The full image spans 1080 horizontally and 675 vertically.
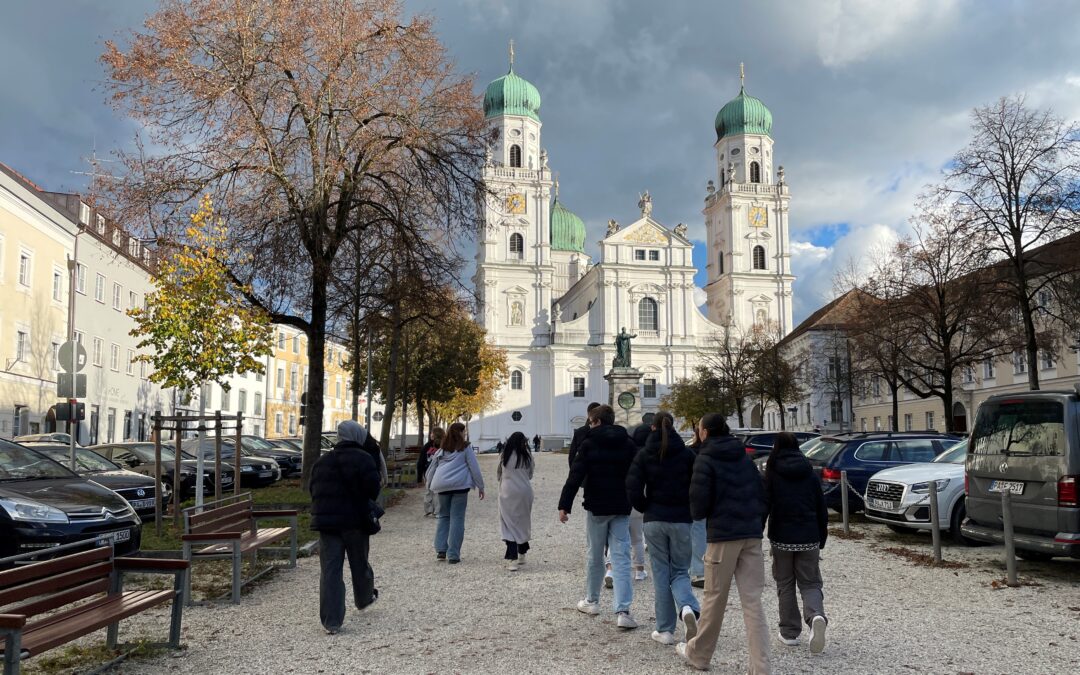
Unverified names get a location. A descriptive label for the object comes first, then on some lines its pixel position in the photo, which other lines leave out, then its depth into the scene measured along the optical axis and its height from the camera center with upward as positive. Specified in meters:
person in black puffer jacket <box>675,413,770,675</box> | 6.02 -0.70
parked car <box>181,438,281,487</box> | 22.34 -1.03
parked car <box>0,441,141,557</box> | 8.63 -0.81
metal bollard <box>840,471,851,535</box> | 14.19 -1.15
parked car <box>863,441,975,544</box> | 12.59 -1.04
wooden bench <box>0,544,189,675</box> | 4.95 -1.08
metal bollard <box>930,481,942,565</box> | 10.91 -1.20
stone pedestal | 49.19 +2.21
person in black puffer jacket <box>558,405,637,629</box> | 7.69 -0.64
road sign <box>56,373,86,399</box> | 14.06 +0.67
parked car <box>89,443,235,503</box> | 19.17 -0.75
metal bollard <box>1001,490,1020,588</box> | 9.34 -1.23
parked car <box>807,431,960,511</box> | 15.70 -0.57
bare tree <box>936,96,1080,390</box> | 23.64 +5.64
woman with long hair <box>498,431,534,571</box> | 10.91 -0.86
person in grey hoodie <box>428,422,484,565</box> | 11.30 -0.74
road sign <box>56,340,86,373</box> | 14.20 +1.17
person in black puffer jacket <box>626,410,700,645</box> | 6.81 -0.76
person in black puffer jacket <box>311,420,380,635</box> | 7.49 -0.61
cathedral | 78.88 +12.11
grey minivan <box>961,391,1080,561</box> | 9.25 -0.51
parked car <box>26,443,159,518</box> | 14.05 -0.84
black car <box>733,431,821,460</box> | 21.72 -0.41
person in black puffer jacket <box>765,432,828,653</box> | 6.77 -0.81
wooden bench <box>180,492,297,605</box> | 8.53 -1.07
